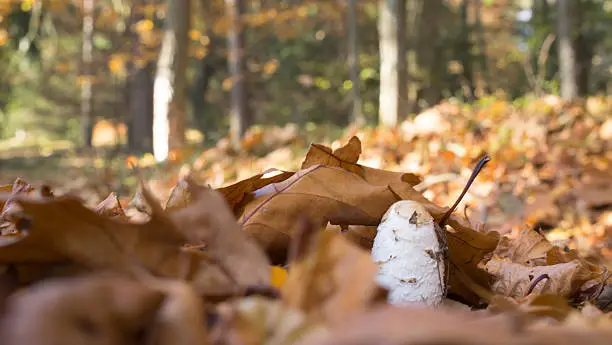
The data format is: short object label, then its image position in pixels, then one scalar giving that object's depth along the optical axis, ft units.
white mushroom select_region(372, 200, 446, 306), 2.77
